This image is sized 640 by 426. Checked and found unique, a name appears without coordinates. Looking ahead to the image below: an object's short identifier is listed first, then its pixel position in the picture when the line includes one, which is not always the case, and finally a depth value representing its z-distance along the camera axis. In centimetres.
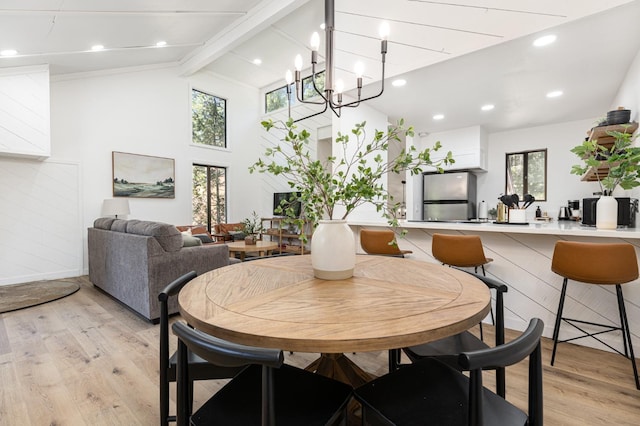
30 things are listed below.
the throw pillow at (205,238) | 519
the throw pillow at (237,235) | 644
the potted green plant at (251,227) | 523
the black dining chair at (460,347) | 124
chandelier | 191
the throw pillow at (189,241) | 336
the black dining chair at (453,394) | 71
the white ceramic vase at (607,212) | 221
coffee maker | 450
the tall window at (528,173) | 515
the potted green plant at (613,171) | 206
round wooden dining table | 80
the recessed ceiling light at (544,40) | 231
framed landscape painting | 544
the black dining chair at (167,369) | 119
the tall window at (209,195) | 675
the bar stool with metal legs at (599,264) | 184
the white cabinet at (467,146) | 502
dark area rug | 340
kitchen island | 219
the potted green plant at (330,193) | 134
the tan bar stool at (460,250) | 238
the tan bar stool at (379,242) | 281
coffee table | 479
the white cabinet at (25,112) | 392
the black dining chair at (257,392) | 72
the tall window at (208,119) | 672
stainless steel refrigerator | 524
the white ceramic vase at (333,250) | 136
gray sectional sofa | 283
